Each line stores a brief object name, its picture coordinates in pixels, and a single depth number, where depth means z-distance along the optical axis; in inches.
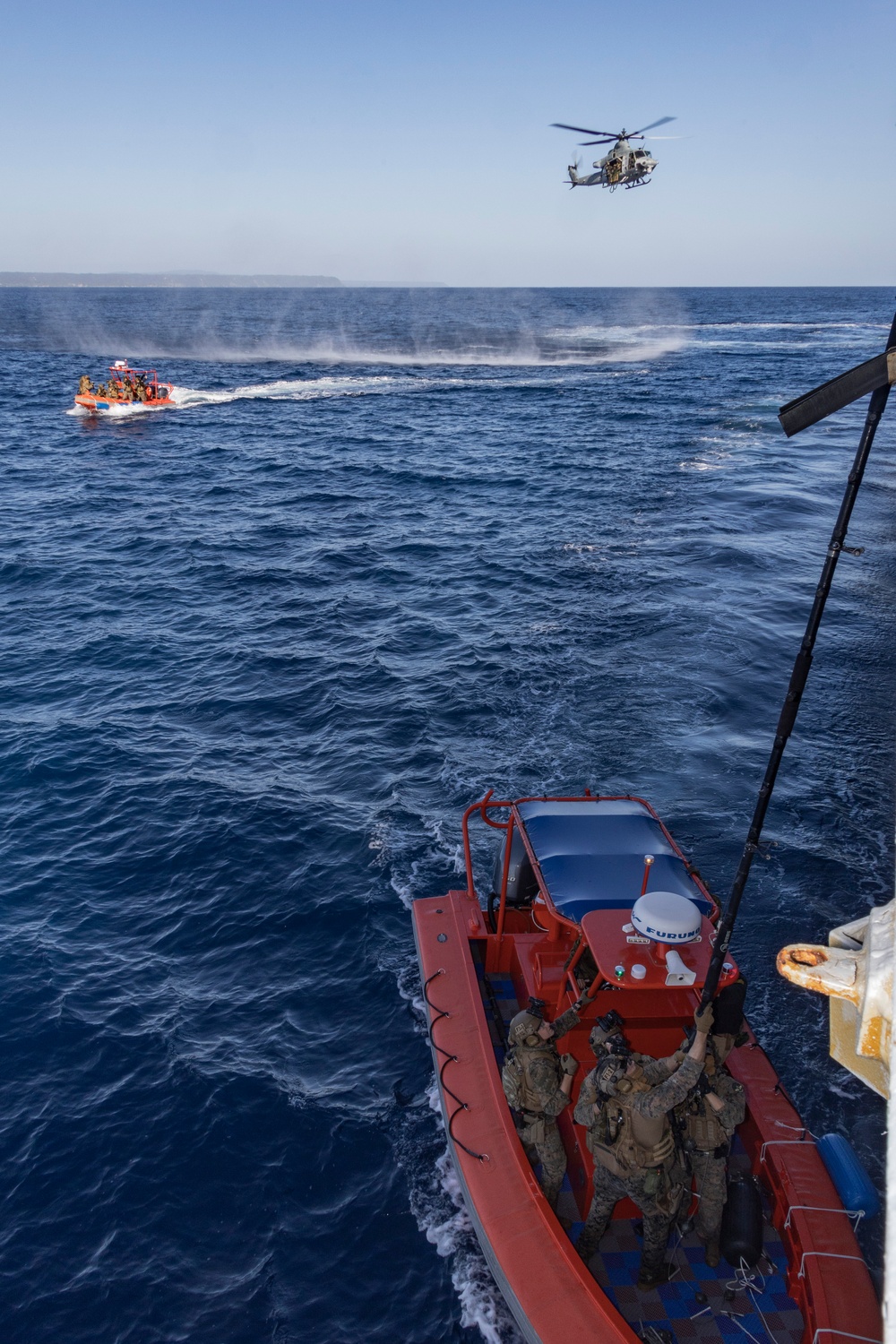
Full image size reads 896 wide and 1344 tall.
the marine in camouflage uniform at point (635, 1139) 265.0
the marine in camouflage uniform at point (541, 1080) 300.4
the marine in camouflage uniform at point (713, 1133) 287.4
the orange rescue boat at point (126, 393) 2119.8
